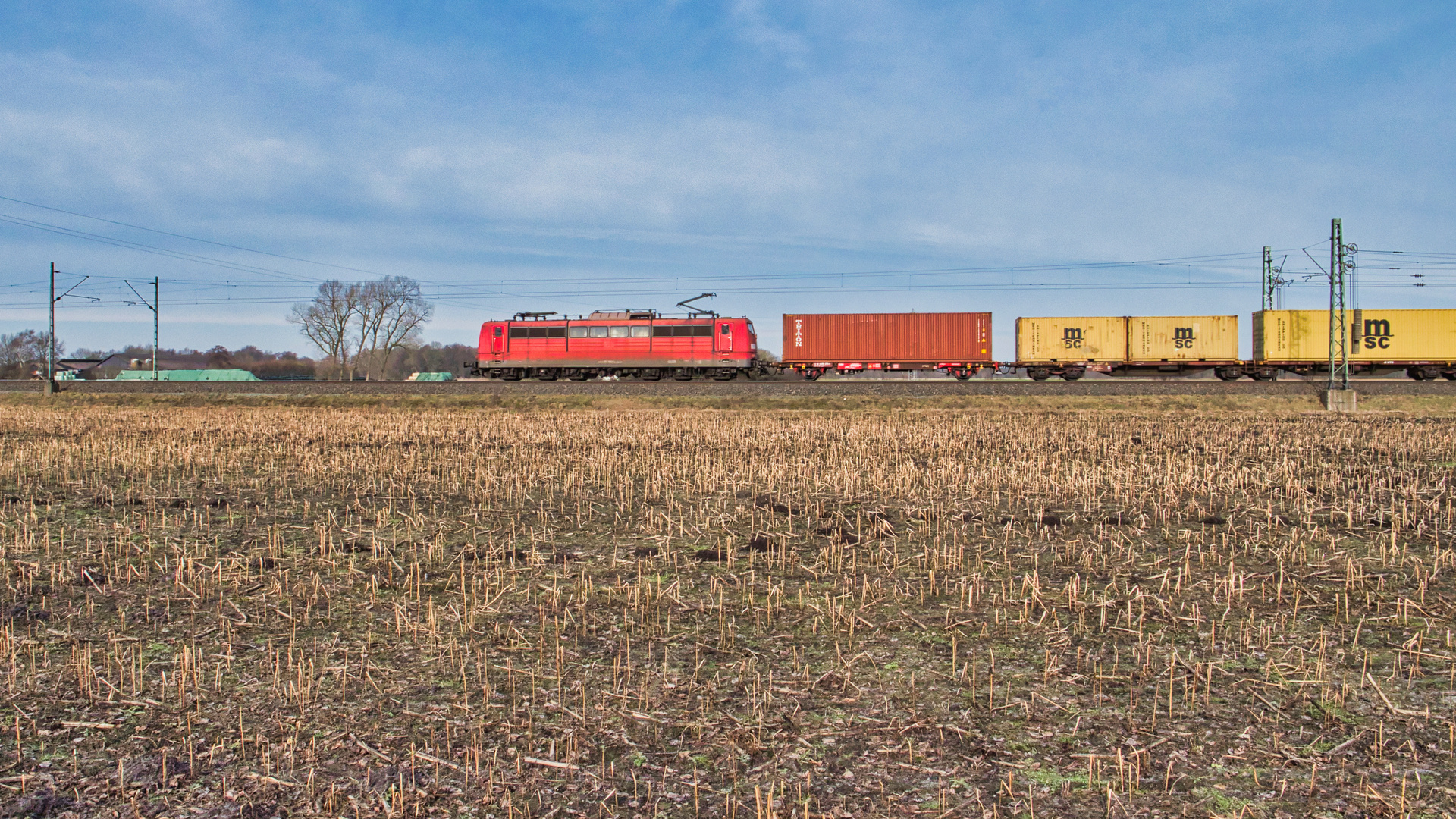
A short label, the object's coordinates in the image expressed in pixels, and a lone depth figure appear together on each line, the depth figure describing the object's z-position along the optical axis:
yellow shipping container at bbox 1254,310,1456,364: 35.59
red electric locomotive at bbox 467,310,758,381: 39.06
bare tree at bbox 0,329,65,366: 113.50
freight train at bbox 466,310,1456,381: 36.12
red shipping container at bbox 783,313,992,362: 39.38
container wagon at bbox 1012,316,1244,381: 37.53
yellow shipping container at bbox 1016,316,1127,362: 38.25
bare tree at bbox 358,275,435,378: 87.94
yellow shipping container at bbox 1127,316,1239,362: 37.44
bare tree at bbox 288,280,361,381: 87.50
